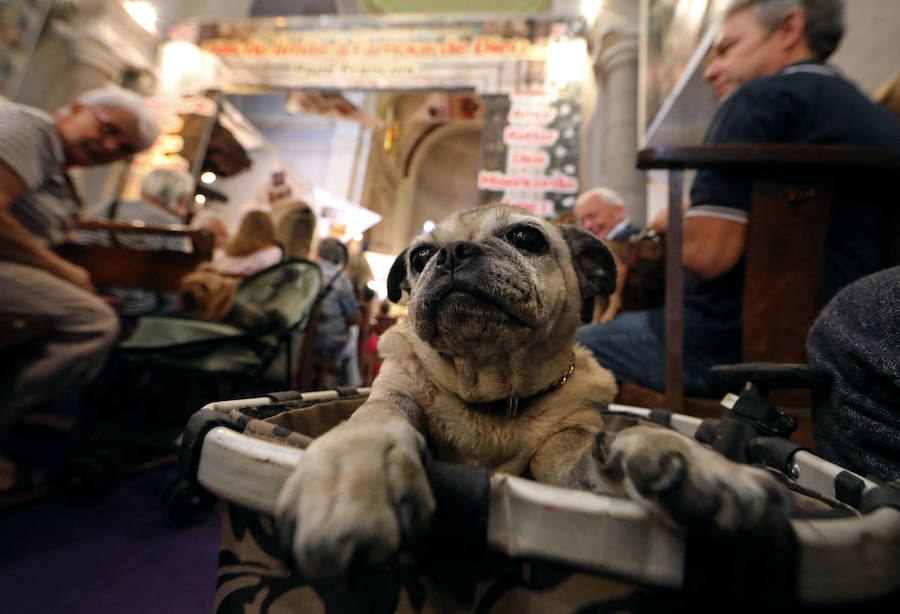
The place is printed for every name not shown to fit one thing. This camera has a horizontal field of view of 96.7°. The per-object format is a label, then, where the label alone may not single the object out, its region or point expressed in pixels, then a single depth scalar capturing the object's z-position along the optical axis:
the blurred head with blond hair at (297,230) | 5.36
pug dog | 0.41
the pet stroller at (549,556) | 0.35
